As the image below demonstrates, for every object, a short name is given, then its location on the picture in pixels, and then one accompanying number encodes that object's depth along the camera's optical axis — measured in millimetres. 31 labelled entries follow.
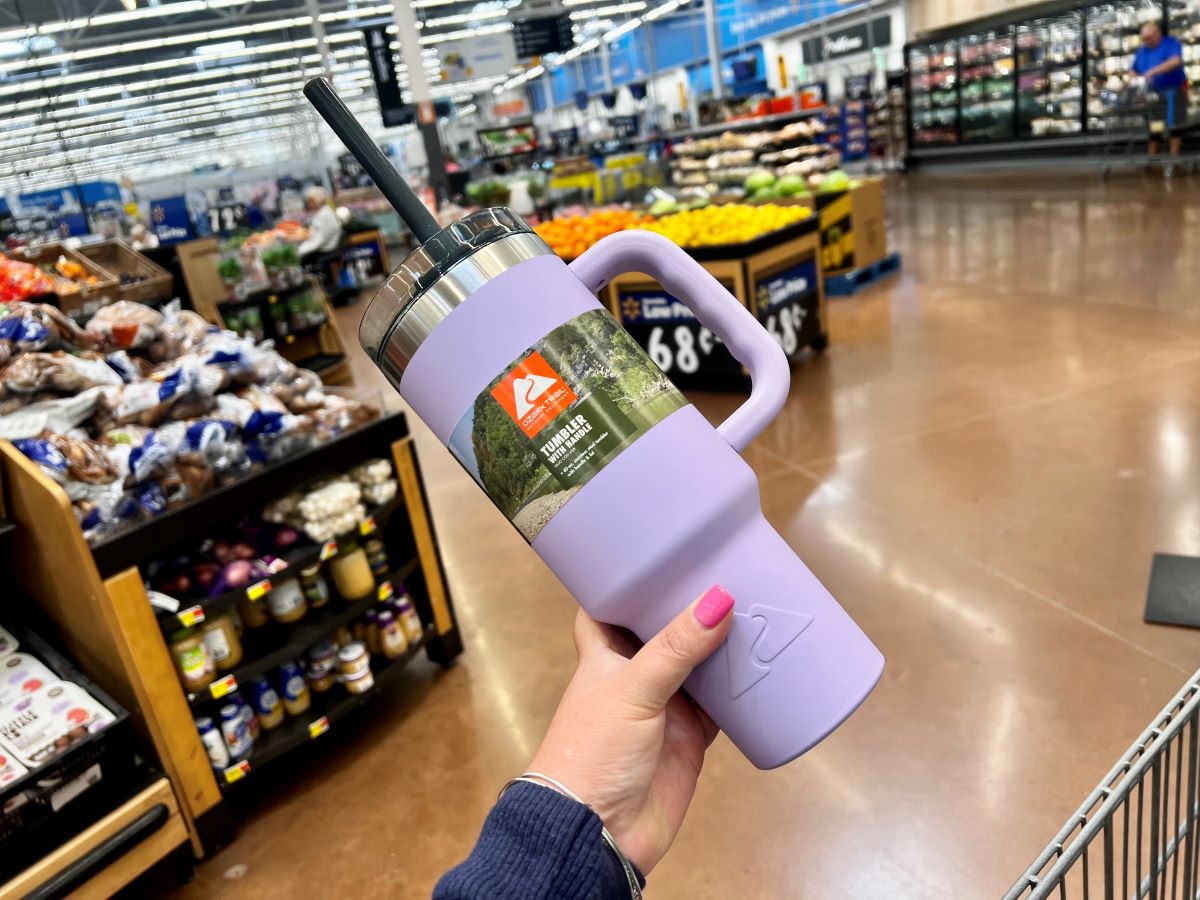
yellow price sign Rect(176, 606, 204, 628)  2041
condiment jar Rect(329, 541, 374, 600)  2467
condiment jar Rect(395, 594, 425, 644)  2637
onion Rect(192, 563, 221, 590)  2178
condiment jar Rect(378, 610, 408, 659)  2582
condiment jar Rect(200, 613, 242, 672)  2172
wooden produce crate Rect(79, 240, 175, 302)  5496
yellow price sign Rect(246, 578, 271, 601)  2172
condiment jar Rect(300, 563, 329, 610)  2441
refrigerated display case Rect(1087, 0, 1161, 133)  11930
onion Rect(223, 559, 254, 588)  2172
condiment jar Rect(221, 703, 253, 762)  2223
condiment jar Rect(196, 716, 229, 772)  2170
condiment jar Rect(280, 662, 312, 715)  2387
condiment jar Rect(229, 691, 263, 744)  2268
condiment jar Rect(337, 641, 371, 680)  2457
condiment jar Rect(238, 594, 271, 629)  2375
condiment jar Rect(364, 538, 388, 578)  2545
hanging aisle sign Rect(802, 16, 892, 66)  19125
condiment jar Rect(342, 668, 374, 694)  2469
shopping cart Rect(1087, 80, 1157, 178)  10836
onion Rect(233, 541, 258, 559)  2256
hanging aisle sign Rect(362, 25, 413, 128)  9992
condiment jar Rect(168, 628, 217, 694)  2105
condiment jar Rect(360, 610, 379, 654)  2604
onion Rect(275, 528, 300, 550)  2332
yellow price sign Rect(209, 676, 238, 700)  2133
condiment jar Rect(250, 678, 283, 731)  2334
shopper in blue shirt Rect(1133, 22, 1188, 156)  9906
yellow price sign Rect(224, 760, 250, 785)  2188
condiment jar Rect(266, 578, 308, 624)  2363
